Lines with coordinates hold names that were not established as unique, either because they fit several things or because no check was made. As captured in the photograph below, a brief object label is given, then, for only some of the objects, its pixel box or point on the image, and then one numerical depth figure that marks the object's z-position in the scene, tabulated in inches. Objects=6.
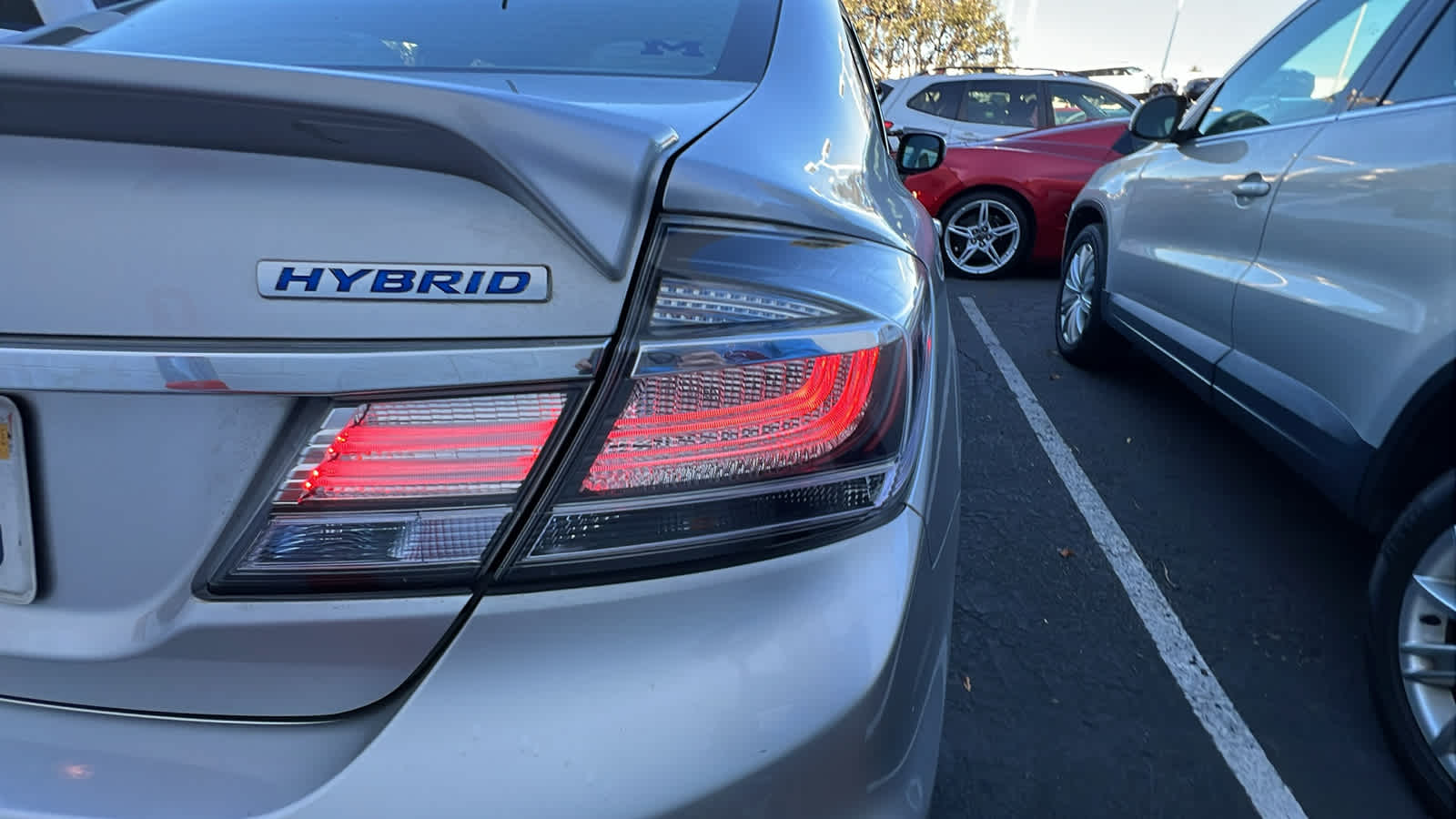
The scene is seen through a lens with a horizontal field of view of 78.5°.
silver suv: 73.6
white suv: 347.3
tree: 1250.0
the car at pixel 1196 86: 455.5
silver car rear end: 31.4
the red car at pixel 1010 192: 279.7
